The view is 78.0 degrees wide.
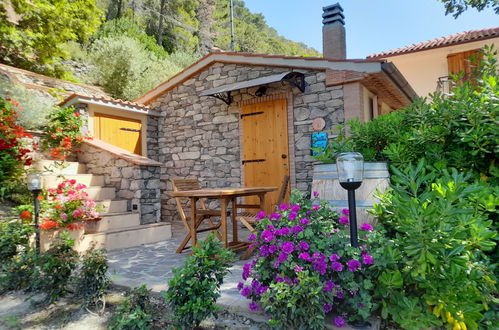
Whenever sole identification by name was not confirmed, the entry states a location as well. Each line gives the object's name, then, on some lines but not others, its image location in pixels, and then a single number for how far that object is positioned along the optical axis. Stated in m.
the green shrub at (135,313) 1.80
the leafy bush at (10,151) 4.31
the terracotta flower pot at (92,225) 3.98
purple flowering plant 1.64
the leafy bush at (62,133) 5.20
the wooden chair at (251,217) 3.58
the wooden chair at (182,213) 3.66
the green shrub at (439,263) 1.50
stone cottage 5.10
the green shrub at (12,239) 2.98
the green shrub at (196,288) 1.76
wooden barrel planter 2.16
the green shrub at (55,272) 2.42
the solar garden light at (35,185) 3.25
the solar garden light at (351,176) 1.83
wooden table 3.28
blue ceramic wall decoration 5.11
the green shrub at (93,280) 2.29
